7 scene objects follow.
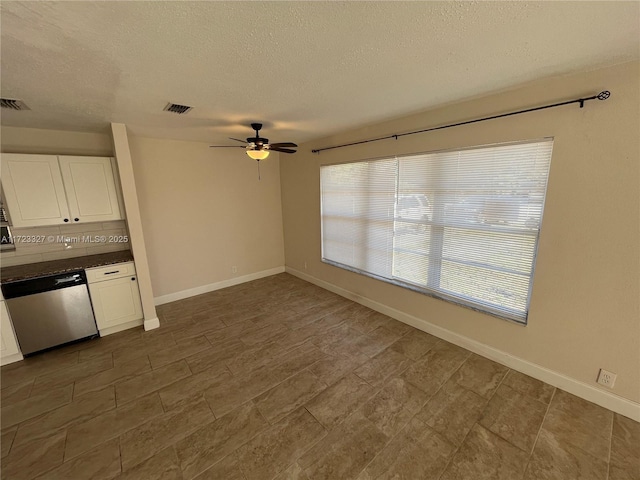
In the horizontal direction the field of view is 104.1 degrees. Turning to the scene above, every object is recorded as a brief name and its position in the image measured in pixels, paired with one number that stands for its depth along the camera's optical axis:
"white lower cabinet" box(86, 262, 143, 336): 3.09
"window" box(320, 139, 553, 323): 2.27
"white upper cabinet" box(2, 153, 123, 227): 2.81
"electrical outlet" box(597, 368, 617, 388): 1.98
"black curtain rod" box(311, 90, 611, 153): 1.80
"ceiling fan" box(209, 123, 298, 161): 2.95
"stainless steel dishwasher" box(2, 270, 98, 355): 2.68
